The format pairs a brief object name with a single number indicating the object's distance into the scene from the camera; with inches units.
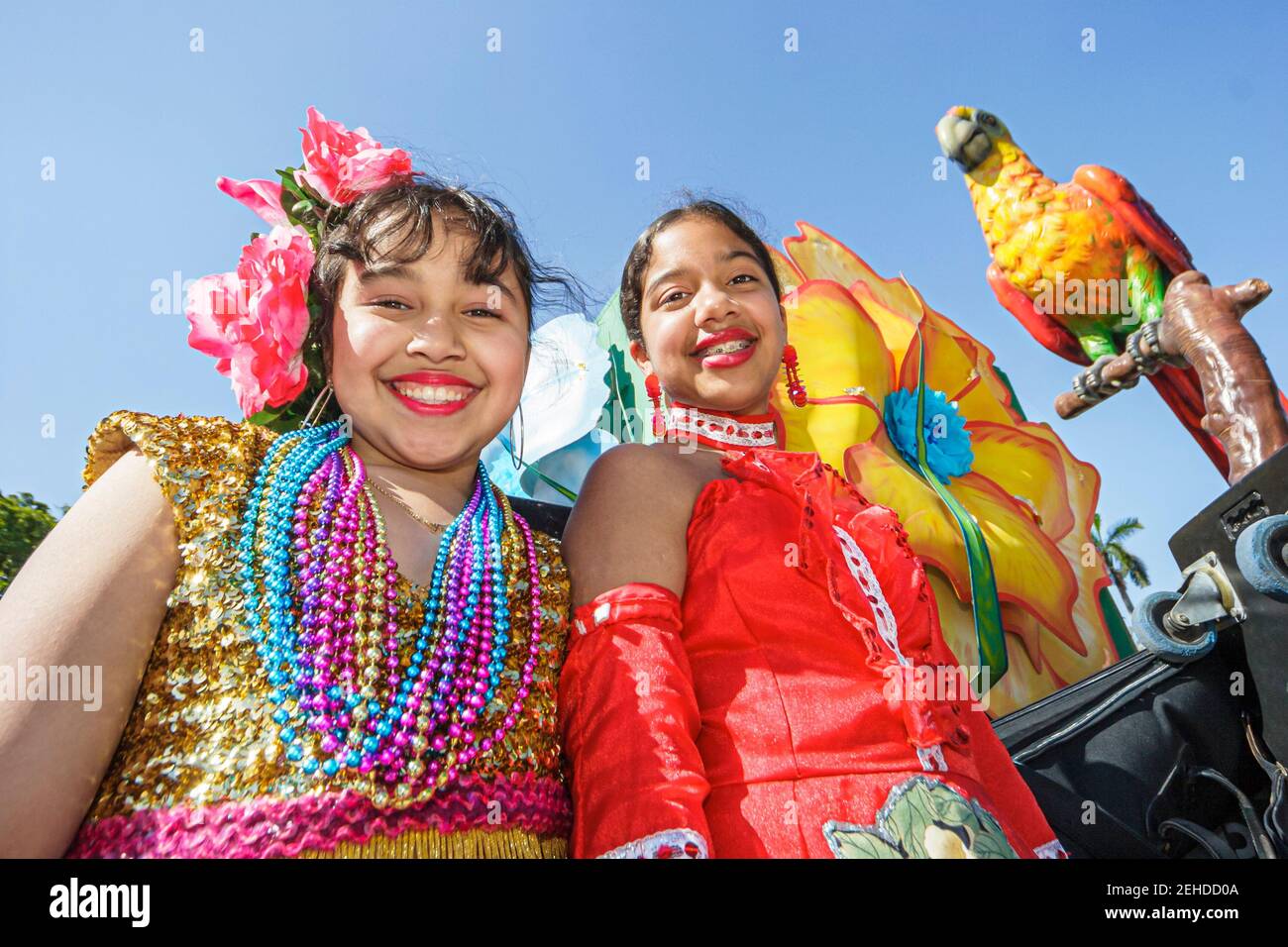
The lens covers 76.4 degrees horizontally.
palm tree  751.7
